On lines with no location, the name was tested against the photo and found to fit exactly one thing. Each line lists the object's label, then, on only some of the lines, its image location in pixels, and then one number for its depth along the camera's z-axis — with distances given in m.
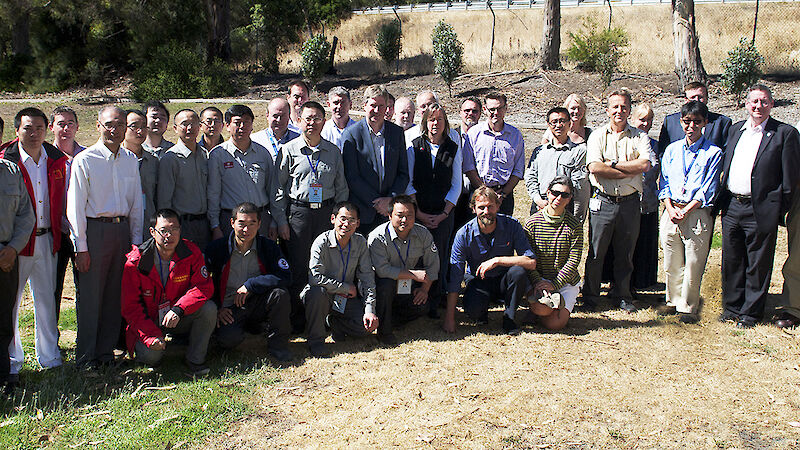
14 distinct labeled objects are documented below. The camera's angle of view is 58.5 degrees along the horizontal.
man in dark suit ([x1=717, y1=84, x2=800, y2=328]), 5.97
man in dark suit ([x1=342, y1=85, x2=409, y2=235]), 6.26
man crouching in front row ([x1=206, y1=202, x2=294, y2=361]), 5.55
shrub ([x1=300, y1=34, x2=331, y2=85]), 24.27
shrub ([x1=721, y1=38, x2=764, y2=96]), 16.83
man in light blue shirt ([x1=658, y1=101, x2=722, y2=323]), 6.20
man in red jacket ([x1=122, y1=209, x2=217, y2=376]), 5.19
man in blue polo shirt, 6.08
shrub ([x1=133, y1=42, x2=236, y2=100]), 23.45
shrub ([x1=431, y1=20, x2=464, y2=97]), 21.03
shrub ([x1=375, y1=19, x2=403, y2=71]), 28.02
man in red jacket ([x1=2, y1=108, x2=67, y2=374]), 5.14
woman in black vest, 6.43
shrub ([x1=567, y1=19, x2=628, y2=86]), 19.02
